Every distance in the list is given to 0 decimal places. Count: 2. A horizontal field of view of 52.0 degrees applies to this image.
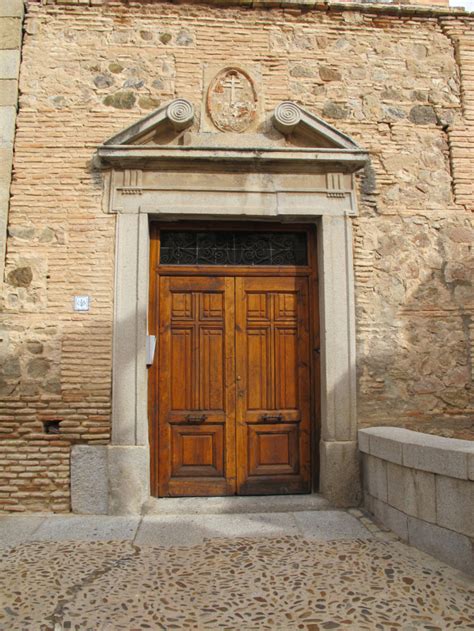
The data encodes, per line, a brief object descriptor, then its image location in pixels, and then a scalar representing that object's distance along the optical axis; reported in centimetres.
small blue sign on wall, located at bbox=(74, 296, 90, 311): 432
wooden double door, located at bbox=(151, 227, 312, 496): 443
